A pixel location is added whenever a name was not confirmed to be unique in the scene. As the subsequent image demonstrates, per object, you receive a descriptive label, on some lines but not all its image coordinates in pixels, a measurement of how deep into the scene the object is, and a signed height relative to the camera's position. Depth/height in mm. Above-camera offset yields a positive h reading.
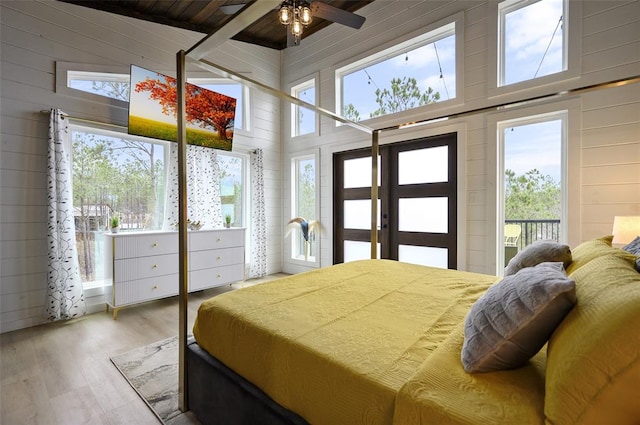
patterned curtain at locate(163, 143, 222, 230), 3926 +270
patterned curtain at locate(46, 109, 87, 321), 3035 -252
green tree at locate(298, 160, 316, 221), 5078 +272
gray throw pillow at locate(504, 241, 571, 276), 1577 -260
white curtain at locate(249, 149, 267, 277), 4864 -185
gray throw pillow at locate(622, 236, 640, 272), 1389 -200
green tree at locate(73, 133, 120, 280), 3410 +227
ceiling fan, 2531 +1679
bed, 655 -497
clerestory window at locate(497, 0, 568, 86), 2861 +1650
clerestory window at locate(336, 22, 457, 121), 3611 +1730
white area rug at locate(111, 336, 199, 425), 1709 -1154
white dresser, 3238 -659
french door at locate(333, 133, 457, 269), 3617 +61
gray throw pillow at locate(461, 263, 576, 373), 817 -323
